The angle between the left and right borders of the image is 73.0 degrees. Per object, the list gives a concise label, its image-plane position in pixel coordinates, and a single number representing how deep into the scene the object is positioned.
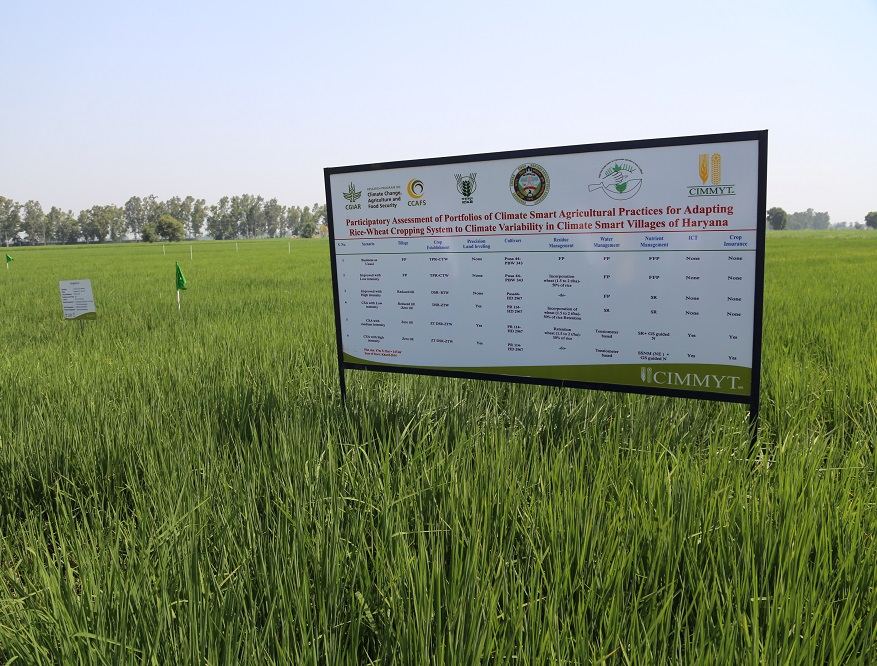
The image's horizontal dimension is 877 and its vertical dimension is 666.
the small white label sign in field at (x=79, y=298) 6.32
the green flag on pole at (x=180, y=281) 6.95
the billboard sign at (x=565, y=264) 2.46
